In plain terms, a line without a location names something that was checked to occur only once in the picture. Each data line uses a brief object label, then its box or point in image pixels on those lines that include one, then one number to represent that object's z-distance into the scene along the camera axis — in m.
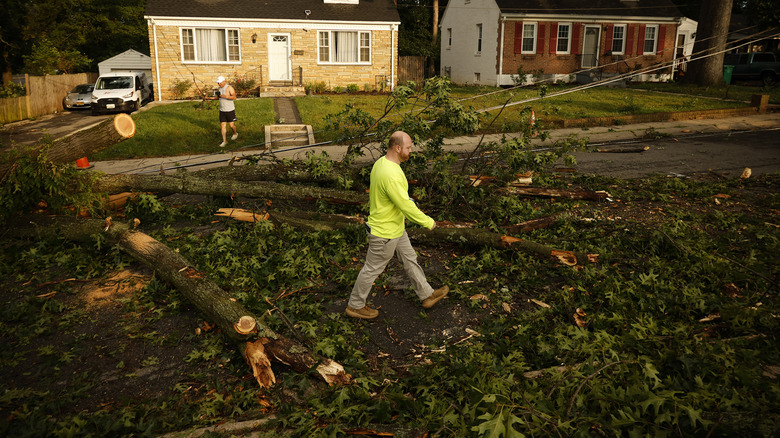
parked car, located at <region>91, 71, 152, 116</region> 23.94
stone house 25.33
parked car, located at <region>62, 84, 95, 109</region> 26.02
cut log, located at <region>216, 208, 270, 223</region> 7.54
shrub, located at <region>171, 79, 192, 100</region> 25.12
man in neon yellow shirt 5.18
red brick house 29.89
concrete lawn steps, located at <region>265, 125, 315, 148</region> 15.08
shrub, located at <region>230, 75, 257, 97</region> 25.80
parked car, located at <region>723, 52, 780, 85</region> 30.58
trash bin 32.66
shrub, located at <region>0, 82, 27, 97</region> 25.50
